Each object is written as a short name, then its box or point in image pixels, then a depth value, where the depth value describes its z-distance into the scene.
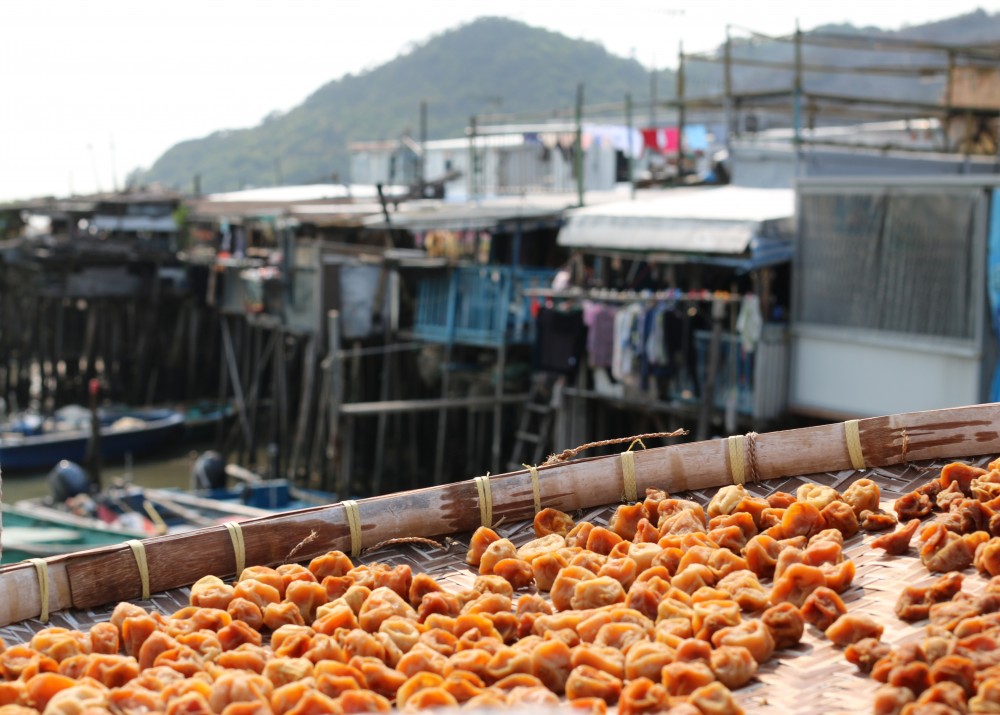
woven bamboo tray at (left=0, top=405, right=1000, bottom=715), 3.46
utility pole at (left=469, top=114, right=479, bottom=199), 23.14
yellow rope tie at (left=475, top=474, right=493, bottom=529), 5.04
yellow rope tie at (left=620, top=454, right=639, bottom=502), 5.22
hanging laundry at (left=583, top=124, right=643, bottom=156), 22.27
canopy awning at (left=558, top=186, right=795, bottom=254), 15.57
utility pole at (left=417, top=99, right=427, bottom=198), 33.18
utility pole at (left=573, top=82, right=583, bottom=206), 20.06
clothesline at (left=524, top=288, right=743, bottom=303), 15.56
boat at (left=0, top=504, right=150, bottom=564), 16.62
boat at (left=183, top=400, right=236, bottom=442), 29.31
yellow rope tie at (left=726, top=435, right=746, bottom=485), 5.31
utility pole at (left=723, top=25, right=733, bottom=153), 18.67
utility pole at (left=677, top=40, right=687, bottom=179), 20.31
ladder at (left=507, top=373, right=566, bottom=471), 18.86
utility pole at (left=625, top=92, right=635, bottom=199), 21.55
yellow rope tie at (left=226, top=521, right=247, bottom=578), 4.67
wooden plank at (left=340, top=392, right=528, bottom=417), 19.38
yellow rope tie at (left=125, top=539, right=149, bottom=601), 4.47
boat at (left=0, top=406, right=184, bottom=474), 25.91
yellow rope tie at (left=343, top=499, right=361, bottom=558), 4.83
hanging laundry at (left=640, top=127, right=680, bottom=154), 23.06
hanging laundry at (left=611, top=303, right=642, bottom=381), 16.58
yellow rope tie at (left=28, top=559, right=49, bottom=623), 4.30
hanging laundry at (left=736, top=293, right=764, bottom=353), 15.20
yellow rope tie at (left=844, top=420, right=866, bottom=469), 5.36
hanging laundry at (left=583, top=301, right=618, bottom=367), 17.11
